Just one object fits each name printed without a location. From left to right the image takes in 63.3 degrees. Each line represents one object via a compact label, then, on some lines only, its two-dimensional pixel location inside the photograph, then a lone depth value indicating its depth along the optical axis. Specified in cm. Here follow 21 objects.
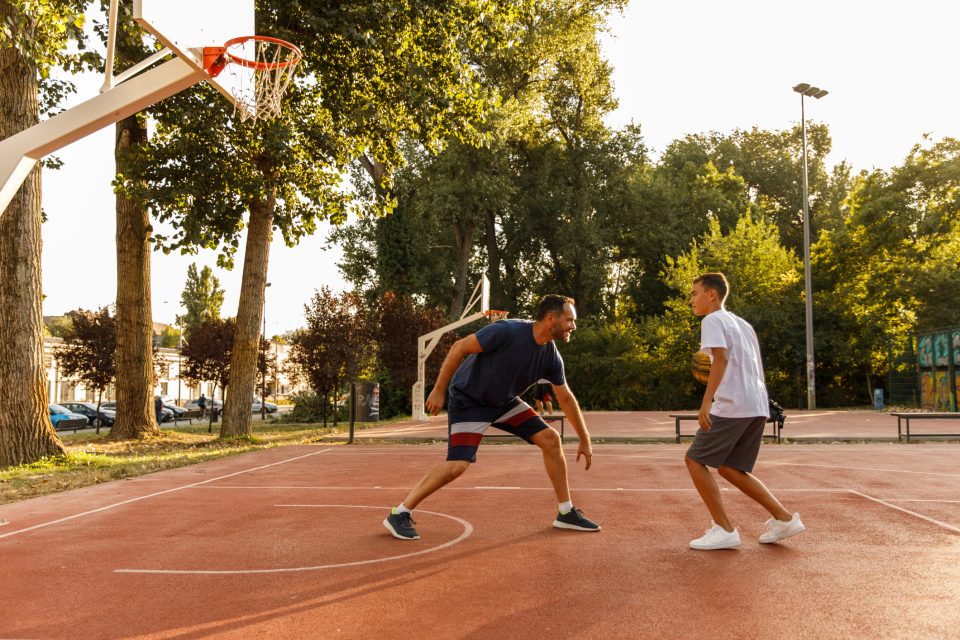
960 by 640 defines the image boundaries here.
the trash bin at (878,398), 3303
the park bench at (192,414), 4742
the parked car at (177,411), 4768
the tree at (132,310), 1908
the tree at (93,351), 3216
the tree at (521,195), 3641
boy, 581
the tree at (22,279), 1305
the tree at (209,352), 3562
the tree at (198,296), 7988
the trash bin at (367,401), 2848
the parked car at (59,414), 3541
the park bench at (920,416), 1525
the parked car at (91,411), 3934
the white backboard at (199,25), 783
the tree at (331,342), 2756
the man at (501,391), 623
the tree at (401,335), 2997
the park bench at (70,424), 2702
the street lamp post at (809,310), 3241
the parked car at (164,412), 4432
